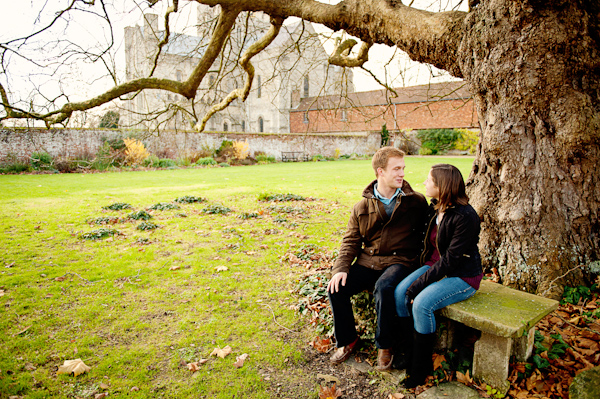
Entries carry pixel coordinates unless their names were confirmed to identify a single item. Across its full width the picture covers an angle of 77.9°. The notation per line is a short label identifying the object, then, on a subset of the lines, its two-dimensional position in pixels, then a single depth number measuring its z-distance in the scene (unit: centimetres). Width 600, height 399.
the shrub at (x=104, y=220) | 795
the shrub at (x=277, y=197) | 1048
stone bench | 240
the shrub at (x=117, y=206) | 923
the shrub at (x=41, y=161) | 1953
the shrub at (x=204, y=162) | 2506
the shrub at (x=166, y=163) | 2361
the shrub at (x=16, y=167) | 1921
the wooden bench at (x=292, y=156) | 3131
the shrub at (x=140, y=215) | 830
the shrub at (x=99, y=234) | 684
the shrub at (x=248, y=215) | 852
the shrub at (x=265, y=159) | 2917
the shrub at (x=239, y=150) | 2725
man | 313
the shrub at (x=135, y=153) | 2205
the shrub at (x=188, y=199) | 1035
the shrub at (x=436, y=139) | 3407
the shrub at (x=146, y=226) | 745
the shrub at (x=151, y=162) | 2303
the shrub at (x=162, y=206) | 938
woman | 269
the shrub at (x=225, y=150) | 2708
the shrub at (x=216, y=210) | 909
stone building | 4134
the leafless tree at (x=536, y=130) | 320
